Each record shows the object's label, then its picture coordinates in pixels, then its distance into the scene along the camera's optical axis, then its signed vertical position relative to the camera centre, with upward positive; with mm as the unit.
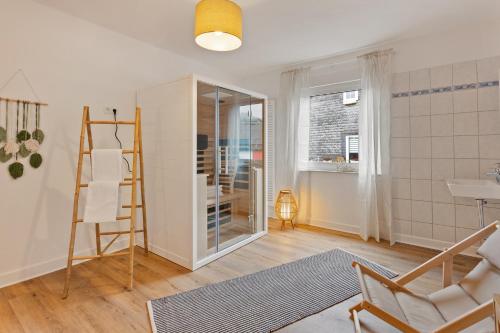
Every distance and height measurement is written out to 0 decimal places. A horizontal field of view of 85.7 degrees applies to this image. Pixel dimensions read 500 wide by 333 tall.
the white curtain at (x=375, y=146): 3293 +288
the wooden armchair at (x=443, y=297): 1353 -749
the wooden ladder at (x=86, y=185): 2213 -122
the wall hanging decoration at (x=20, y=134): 2293 +328
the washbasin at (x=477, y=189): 2248 -186
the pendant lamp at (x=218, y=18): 1885 +1078
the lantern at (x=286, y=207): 3965 -558
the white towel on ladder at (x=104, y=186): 2311 -137
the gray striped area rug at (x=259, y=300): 1790 -999
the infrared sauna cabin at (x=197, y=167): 2621 +30
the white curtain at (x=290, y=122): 4039 +737
